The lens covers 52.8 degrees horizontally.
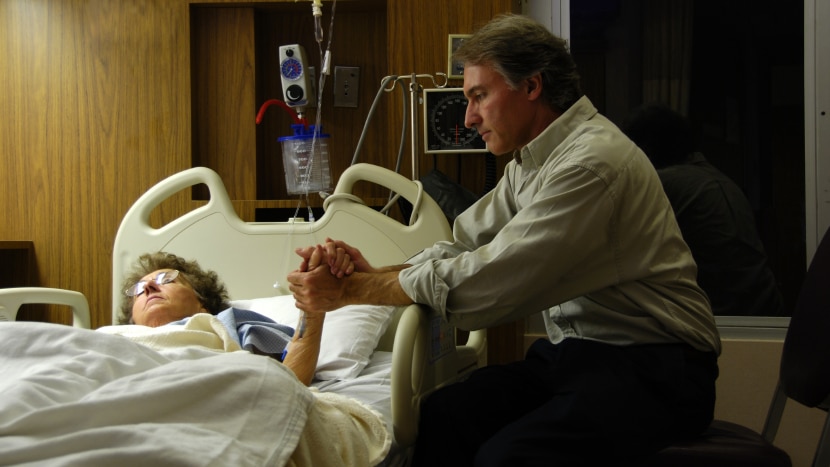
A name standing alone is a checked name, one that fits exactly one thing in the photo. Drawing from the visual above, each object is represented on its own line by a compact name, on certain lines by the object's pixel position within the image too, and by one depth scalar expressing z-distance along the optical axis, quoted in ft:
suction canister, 10.04
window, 10.12
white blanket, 3.78
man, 5.38
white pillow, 7.07
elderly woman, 6.56
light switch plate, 10.89
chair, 5.31
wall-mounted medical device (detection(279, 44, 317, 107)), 9.99
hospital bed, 7.93
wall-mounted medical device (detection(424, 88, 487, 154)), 9.50
